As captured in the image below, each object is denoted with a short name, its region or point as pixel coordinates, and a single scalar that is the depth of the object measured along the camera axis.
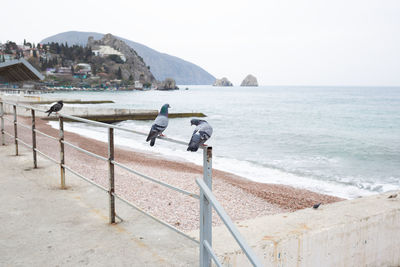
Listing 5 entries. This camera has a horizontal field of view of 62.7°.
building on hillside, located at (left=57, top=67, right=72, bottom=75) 167.30
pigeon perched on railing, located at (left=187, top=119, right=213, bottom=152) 2.86
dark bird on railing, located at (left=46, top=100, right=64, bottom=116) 9.11
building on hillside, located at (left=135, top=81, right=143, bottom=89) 191.93
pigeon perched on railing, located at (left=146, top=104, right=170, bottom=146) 3.58
